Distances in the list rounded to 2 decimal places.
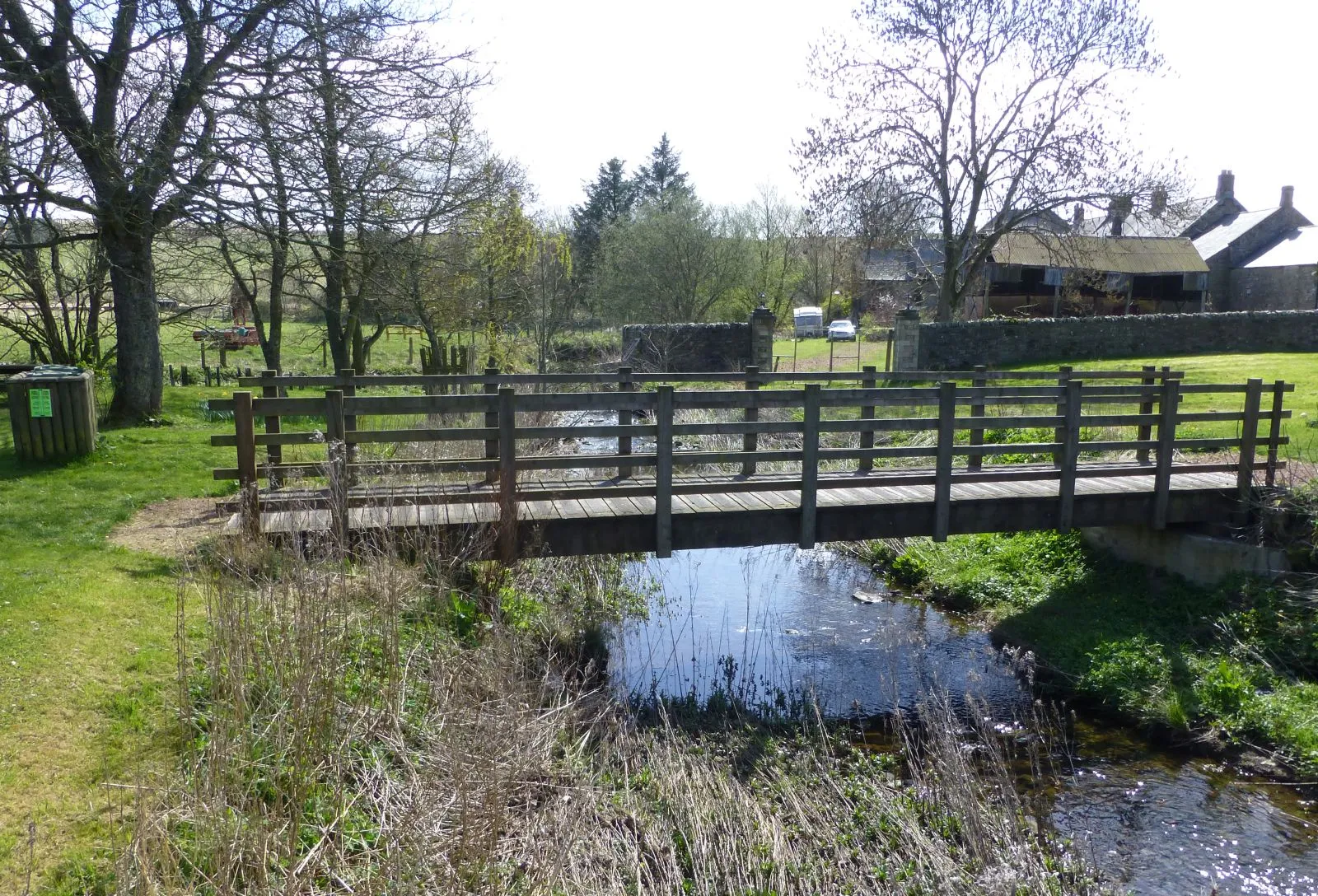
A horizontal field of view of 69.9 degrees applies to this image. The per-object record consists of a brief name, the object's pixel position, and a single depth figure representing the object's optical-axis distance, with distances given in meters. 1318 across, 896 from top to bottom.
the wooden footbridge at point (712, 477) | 7.13
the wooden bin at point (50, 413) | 10.61
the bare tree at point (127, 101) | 11.70
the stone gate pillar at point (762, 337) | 27.17
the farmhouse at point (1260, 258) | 39.50
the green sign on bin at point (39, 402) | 10.59
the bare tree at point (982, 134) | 23.48
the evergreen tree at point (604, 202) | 51.44
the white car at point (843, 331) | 43.32
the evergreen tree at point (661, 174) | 52.50
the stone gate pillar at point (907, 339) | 24.28
